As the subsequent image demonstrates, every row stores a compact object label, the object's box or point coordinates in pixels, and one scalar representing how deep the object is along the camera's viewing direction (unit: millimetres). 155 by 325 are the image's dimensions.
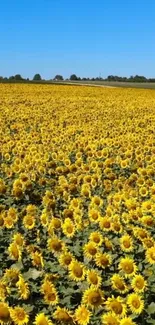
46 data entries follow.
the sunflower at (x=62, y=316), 3826
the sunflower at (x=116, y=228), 5363
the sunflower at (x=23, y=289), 4234
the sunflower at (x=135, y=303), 3967
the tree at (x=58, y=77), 126938
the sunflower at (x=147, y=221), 5449
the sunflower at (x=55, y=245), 4824
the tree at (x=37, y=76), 114600
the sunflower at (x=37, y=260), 4748
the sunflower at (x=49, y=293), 4172
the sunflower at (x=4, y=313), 3730
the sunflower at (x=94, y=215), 5664
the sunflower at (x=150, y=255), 4633
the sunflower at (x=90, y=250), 4680
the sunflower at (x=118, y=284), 4266
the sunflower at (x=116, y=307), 3867
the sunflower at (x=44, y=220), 5668
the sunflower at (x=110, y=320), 3672
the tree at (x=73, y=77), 123062
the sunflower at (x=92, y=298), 3988
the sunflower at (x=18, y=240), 5018
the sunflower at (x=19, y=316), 3846
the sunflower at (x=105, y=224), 5358
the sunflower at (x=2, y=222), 5649
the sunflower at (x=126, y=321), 3645
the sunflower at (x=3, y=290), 4087
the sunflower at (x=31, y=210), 6070
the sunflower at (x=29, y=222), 5762
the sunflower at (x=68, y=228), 5359
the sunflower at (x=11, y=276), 4344
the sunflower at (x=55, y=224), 5430
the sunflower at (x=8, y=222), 5668
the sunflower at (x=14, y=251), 4883
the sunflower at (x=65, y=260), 4562
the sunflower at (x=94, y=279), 4234
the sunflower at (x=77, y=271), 4383
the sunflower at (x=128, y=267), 4464
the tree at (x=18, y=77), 89688
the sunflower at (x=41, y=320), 3749
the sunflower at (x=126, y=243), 4941
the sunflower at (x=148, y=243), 4875
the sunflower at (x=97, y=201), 6344
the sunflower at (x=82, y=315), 3861
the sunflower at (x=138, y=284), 4176
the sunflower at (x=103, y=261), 4559
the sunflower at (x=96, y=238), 4906
